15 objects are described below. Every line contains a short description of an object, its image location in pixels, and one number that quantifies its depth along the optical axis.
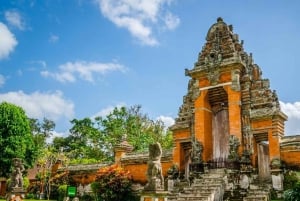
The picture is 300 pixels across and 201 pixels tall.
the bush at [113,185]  18.88
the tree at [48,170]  24.95
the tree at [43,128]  47.31
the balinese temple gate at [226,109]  15.76
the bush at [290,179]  13.99
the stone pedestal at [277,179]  14.22
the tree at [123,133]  34.75
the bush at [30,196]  26.06
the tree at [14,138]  26.70
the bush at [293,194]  11.87
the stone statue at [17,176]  15.93
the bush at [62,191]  22.84
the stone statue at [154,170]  11.89
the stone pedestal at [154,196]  11.59
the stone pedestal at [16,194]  15.30
